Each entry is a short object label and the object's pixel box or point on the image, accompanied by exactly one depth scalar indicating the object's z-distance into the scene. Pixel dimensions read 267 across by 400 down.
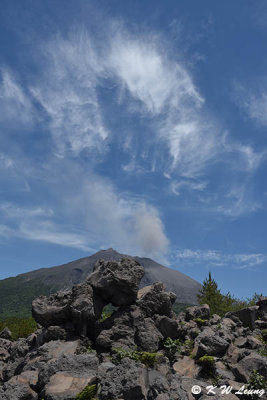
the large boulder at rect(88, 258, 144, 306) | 23.36
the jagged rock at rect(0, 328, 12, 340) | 36.06
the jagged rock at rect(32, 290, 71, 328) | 22.92
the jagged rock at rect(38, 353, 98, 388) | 14.75
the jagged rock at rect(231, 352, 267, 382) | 14.23
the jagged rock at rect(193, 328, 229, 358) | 18.56
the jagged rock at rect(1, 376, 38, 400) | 13.54
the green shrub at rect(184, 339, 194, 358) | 20.15
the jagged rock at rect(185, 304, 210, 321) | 28.38
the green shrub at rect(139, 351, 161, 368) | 18.16
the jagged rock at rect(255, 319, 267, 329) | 25.36
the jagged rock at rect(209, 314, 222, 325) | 26.09
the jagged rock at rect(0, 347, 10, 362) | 27.40
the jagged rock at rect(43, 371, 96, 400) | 12.78
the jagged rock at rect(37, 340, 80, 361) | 19.09
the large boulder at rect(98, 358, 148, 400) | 12.75
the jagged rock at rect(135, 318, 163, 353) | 20.50
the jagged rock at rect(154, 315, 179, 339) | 22.17
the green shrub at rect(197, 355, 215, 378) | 16.77
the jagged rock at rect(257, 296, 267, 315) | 28.38
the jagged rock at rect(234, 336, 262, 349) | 19.77
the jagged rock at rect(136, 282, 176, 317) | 24.06
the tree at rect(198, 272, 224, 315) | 50.54
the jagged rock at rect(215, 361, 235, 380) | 15.85
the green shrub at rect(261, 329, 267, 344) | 21.78
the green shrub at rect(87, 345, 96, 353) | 19.86
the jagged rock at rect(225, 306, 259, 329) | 26.53
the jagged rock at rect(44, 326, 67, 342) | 21.57
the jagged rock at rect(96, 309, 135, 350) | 20.95
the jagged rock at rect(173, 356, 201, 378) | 17.26
